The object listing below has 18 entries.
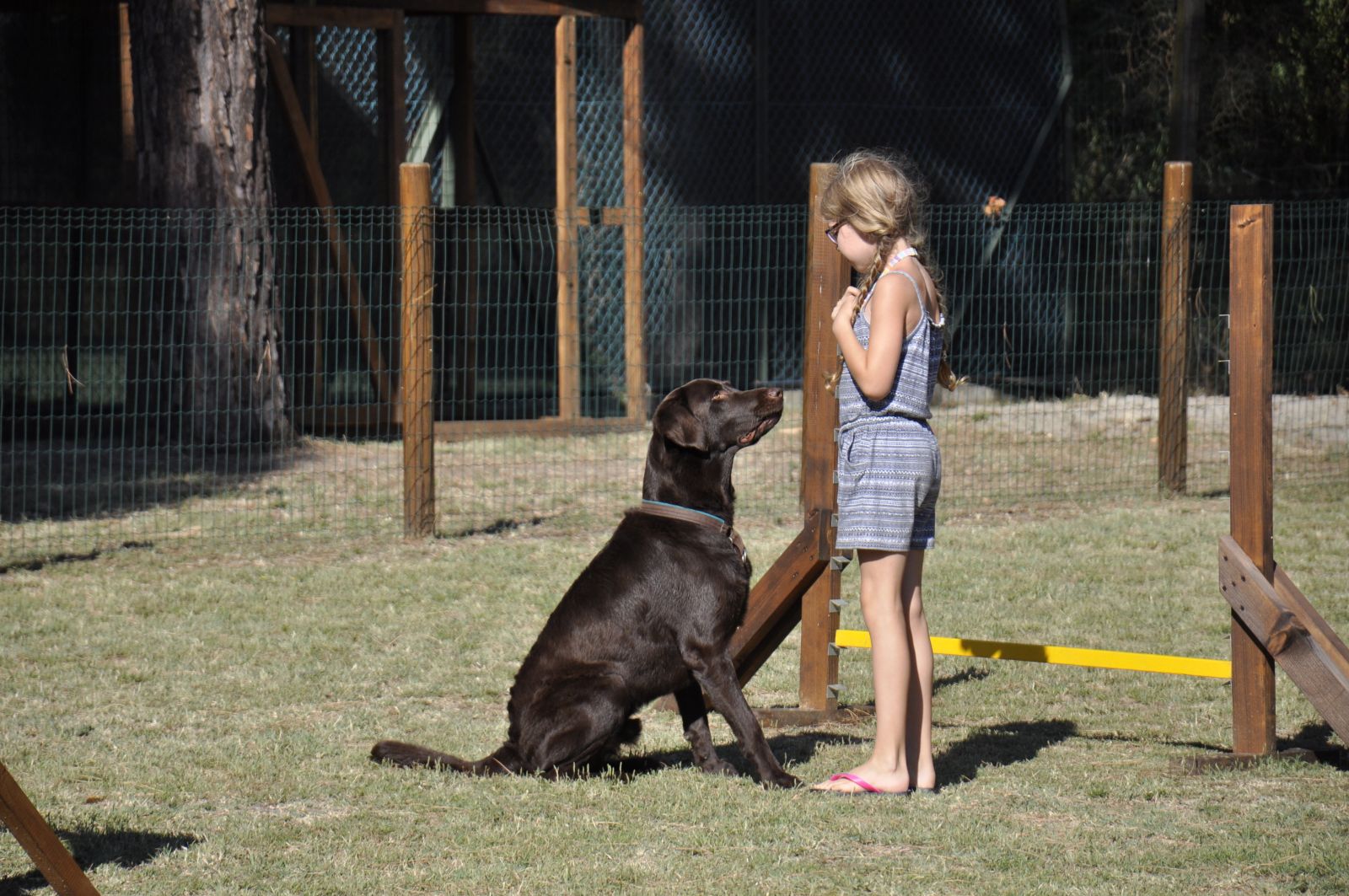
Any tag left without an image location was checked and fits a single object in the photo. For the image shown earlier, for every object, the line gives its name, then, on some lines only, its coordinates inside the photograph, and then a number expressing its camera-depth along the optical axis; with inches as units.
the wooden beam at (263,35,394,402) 872.9
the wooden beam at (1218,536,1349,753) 370.0
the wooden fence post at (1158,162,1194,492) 780.0
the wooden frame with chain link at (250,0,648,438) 890.1
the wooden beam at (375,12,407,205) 907.4
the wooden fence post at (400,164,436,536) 679.7
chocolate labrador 364.5
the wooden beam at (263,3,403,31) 888.9
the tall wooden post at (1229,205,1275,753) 389.7
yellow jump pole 398.3
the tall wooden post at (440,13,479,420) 975.0
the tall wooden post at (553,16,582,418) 925.2
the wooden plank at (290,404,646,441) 904.9
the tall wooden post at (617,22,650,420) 923.4
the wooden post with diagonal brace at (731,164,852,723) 420.8
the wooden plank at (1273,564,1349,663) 382.6
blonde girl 336.5
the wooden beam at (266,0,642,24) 916.0
